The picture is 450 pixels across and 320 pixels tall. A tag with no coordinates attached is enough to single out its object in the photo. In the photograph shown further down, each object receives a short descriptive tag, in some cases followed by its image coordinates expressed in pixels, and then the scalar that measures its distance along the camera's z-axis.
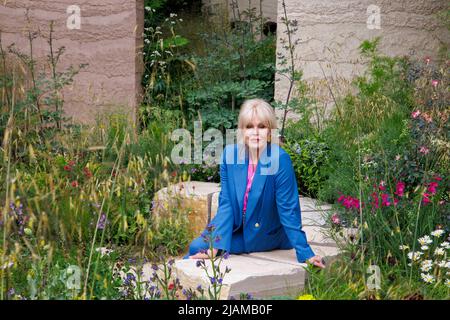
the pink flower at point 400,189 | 4.49
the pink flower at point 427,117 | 4.80
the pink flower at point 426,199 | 4.40
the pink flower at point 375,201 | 4.46
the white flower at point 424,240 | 4.19
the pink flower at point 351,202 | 4.56
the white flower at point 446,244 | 4.21
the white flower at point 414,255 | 4.02
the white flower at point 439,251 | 4.12
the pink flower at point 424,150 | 4.63
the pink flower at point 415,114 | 4.90
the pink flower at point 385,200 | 4.42
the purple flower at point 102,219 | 4.10
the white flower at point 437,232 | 4.18
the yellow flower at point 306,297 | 3.52
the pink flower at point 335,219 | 4.64
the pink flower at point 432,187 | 4.45
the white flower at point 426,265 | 4.04
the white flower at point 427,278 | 3.97
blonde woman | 4.43
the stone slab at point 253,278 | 3.90
